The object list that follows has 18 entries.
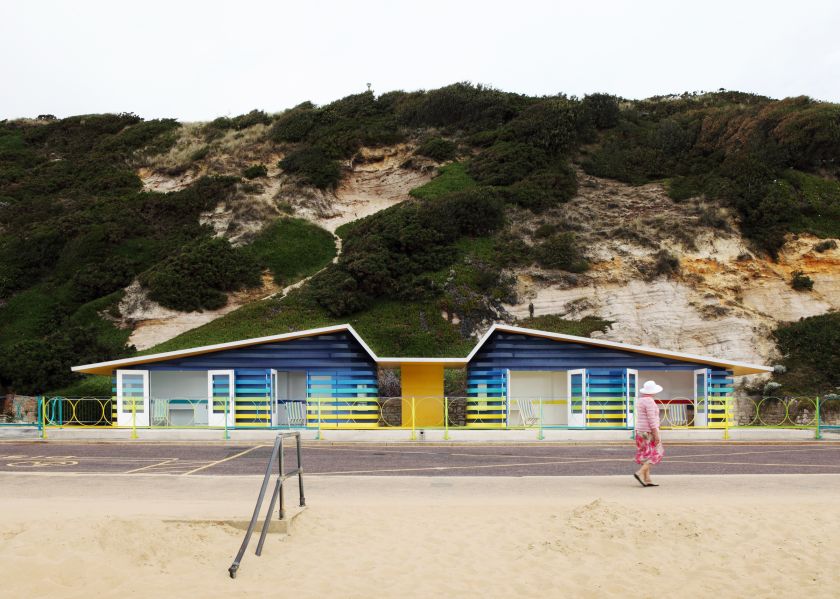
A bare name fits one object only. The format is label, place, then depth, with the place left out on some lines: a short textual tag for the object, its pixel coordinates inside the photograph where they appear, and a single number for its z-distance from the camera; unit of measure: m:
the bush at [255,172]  55.78
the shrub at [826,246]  42.66
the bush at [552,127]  54.66
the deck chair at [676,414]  25.68
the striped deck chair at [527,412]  25.58
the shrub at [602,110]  58.31
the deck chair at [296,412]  26.20
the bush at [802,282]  41.66
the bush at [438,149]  57.09
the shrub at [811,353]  36.25
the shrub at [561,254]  43.91
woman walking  12.73
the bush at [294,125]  60.75
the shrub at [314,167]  54.72
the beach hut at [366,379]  25.53
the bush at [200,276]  44.09
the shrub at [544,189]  49.09
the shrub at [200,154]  59.03
